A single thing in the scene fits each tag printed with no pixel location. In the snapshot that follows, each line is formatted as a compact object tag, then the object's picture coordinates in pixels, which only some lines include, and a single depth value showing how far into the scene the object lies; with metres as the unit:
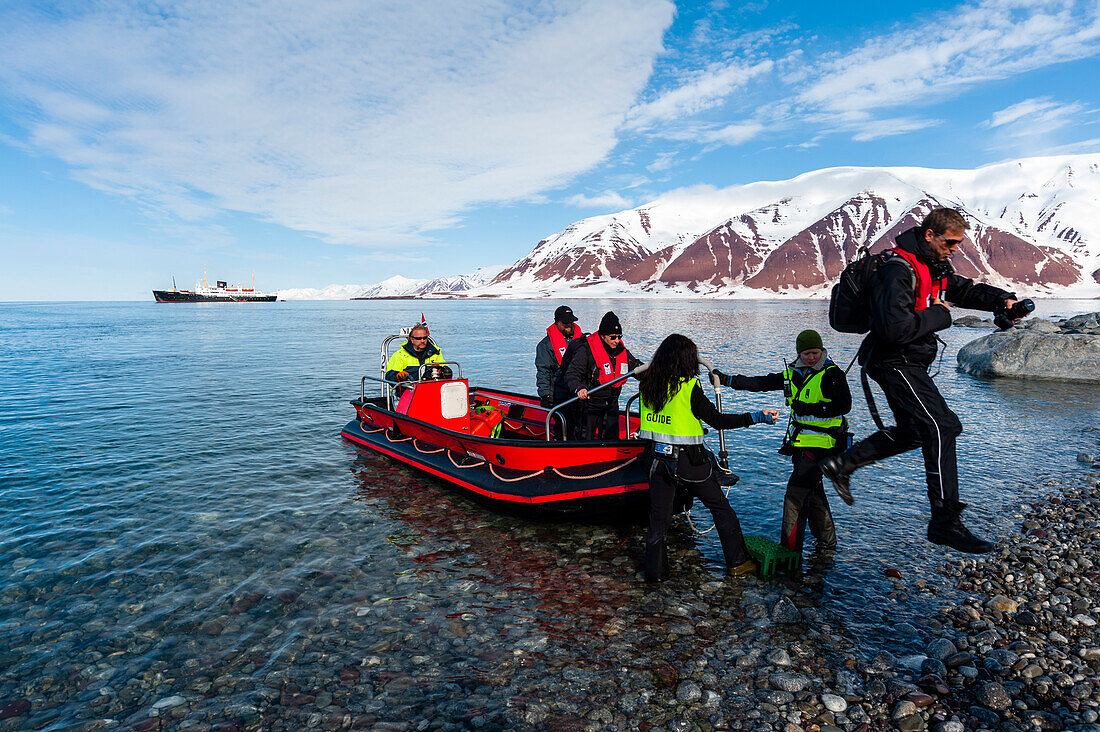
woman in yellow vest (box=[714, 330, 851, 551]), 5.79
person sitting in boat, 11.53
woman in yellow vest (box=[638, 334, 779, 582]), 5.55
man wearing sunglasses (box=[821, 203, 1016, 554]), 4.41
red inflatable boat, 7.39
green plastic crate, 6.12
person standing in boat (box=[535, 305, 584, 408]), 9.36
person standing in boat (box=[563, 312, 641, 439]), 8.01
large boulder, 18.27
